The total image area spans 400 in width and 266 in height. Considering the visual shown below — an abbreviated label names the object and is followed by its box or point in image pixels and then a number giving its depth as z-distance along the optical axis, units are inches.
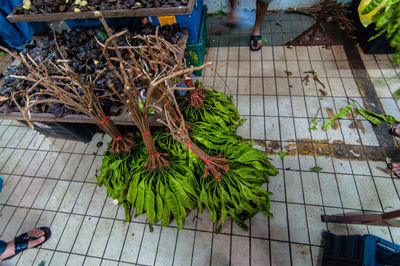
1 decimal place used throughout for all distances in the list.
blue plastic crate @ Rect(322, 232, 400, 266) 56.6
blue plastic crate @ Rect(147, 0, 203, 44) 101.6
